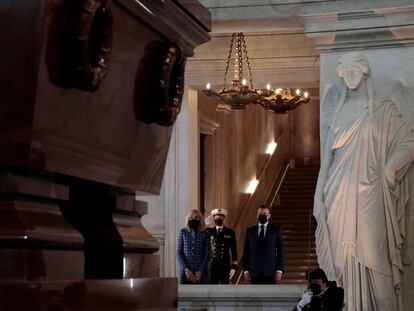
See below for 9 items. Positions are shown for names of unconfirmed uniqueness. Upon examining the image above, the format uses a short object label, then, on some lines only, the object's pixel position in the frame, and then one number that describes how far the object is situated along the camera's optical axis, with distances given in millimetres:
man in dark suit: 12367
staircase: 19656
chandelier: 14406
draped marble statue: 10672
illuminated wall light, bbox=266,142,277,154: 24778
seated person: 8344
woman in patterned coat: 12031
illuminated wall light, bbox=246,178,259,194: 21789
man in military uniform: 12656
